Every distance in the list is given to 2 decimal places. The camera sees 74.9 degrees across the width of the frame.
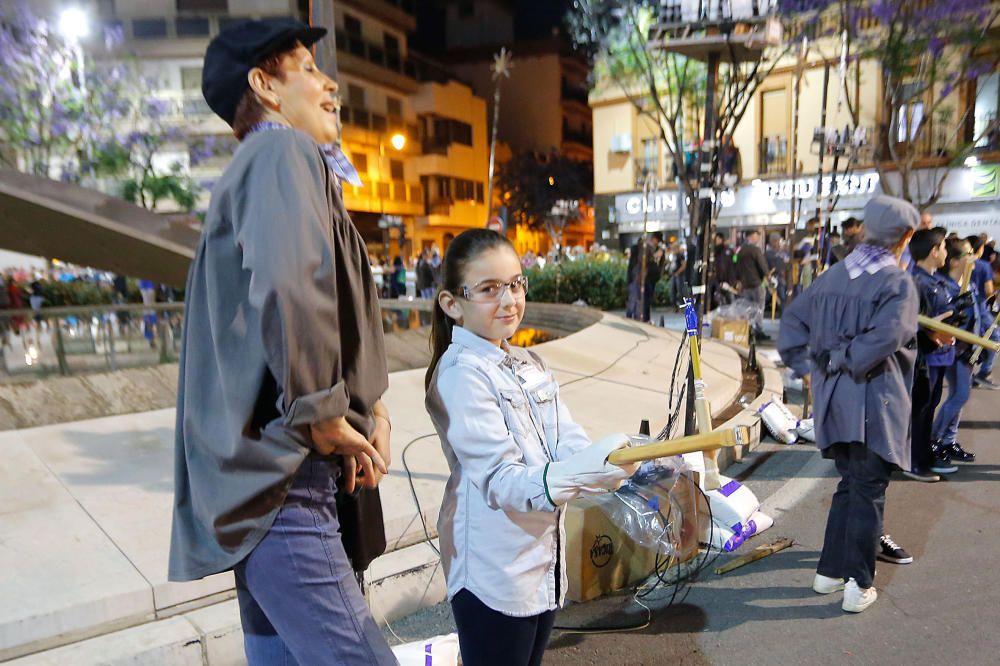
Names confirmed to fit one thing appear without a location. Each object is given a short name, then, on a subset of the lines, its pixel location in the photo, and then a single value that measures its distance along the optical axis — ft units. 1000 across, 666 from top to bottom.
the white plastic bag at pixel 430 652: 7.74
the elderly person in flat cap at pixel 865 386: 10.31
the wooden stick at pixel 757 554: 12.17
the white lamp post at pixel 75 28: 55.72
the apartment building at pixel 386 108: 115.96
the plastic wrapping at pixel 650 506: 9.78
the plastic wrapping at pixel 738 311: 35.01
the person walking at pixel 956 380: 17.74
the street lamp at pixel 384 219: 111.89
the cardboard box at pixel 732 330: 34.32
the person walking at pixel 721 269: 42.70
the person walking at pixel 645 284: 46.19
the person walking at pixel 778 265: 46.61
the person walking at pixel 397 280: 71.67
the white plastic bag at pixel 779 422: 19.76
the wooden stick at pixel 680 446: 4.28
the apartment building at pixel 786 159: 77.61
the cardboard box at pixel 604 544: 10.16
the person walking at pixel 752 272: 39.75
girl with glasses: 5.78
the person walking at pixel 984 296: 23.07
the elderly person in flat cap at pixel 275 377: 4.29
